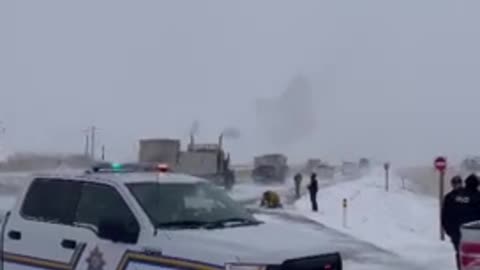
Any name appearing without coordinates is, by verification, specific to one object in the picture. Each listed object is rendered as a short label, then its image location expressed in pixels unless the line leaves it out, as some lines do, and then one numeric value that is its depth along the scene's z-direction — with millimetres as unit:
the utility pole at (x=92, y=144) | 98188
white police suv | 8117
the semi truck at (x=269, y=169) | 80438
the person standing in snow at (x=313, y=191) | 36938
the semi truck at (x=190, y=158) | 56594
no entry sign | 25195
